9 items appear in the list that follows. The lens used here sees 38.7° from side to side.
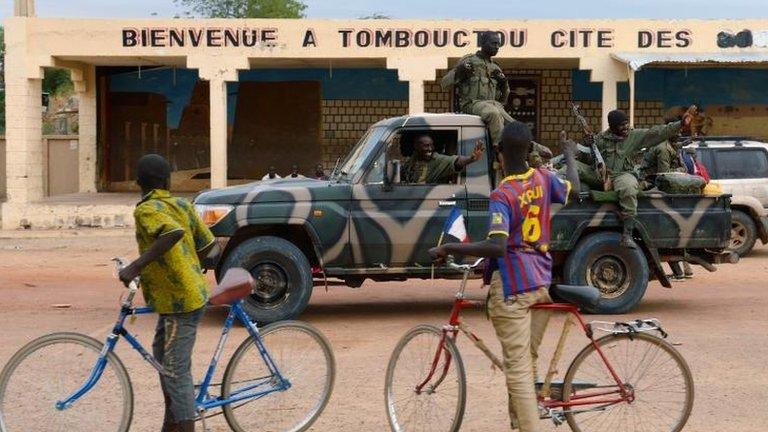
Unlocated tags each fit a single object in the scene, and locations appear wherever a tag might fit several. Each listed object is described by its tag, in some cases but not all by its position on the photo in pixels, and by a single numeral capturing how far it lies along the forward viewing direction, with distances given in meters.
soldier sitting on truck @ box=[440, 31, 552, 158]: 10.99
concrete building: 21.81
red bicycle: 5.71
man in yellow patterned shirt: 5.65
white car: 15.81
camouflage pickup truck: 10.13
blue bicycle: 5.63
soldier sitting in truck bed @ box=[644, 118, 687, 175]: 12.68
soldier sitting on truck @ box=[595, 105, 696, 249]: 10.50
